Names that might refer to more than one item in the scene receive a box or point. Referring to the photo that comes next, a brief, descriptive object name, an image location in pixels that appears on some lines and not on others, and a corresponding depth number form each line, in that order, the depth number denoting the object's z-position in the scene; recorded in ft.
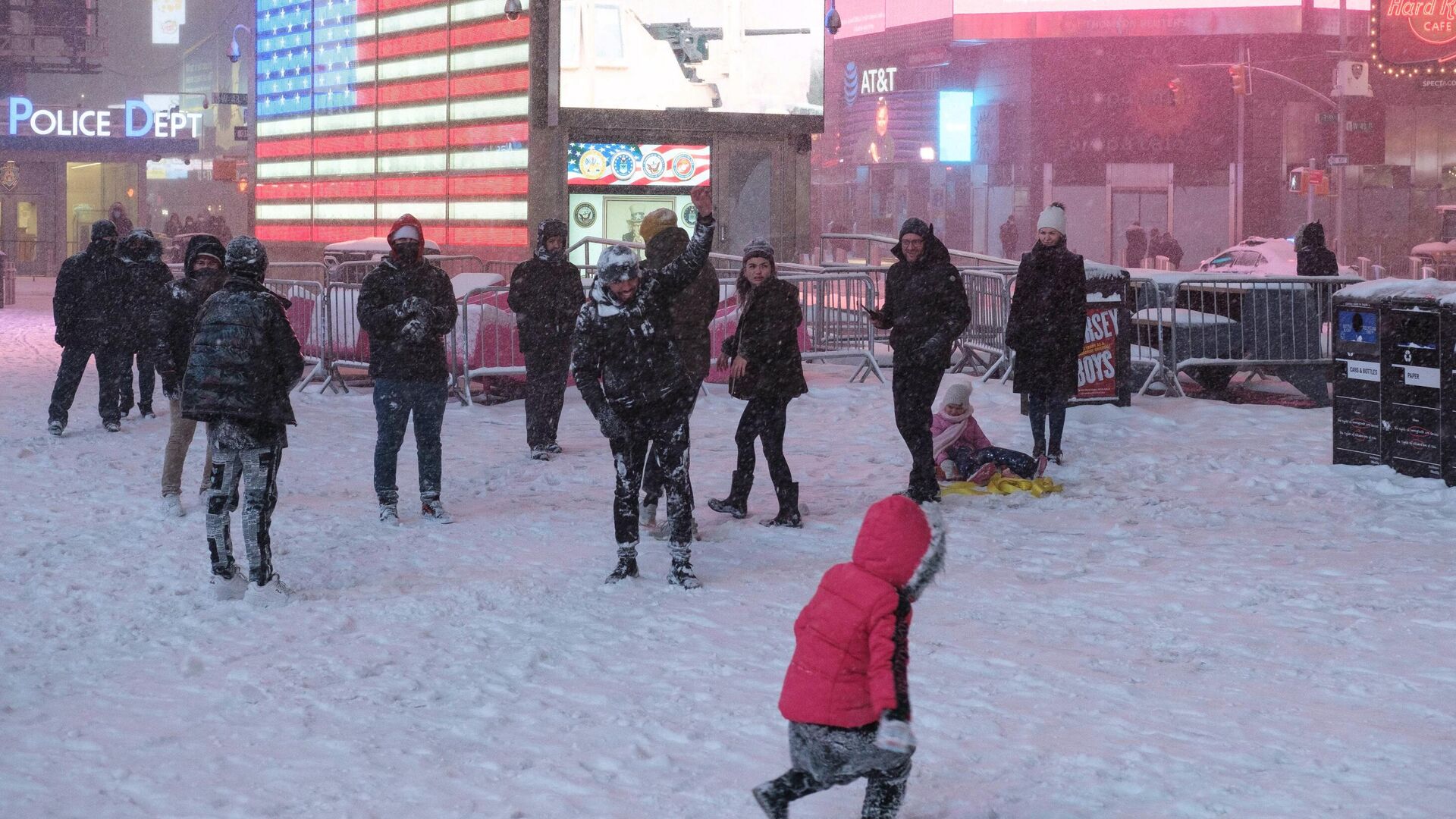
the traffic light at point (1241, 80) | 155.53
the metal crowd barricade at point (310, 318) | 55.47
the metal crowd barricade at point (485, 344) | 52.34
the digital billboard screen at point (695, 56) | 82.58
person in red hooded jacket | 14.07
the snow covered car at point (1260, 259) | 100.32
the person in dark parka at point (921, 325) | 32.12
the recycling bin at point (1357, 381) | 36.96
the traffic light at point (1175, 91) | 172.24
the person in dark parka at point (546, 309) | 39.19
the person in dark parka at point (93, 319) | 44.21
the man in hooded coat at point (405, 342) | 30.73
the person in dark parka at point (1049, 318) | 35.88
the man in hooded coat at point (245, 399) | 25.55
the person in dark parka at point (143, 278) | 44.55
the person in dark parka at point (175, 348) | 32.76
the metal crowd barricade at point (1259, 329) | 51.88
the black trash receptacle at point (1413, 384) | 35.35
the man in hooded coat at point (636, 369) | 25.67
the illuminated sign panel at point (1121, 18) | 203.21
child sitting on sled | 35.83
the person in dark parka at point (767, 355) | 30.58
